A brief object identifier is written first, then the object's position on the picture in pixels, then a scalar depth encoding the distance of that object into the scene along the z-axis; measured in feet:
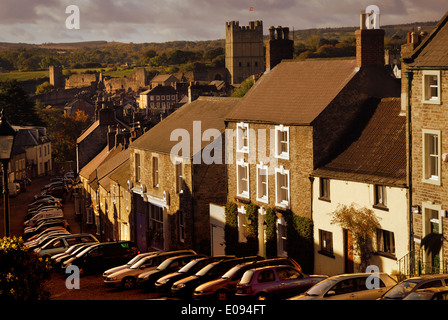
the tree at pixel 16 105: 408.05
